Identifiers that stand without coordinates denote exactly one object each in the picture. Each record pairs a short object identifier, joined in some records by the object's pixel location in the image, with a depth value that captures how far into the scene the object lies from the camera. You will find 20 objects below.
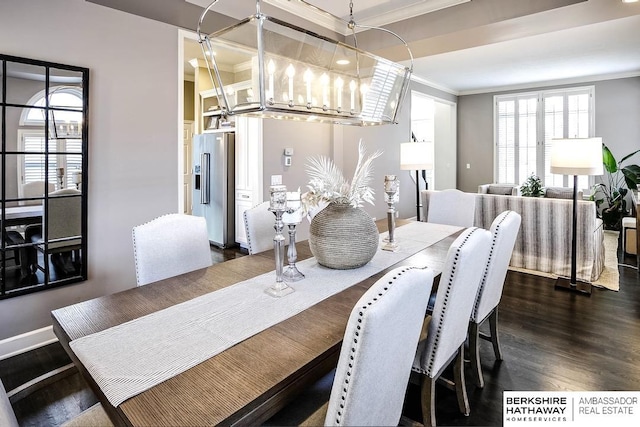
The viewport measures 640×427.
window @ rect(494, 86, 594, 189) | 7.25
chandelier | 1.73
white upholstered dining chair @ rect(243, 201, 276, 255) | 2.45
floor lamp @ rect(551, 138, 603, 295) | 3.45
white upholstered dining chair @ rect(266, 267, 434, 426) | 0.85
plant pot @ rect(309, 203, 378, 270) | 1.86
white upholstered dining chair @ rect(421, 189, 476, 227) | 3.42
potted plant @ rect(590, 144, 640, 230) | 5.98
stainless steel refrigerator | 5.30
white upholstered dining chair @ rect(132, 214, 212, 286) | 1.88
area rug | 3.73
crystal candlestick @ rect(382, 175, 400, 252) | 2.41
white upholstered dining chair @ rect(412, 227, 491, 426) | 1.43
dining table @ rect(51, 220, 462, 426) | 0.89
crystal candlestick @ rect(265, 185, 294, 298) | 1.56
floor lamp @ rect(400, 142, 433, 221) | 4.54
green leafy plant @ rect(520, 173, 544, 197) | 5.91
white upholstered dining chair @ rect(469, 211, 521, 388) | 1.85
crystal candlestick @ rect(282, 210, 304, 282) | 1.64
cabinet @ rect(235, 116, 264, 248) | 4.80
